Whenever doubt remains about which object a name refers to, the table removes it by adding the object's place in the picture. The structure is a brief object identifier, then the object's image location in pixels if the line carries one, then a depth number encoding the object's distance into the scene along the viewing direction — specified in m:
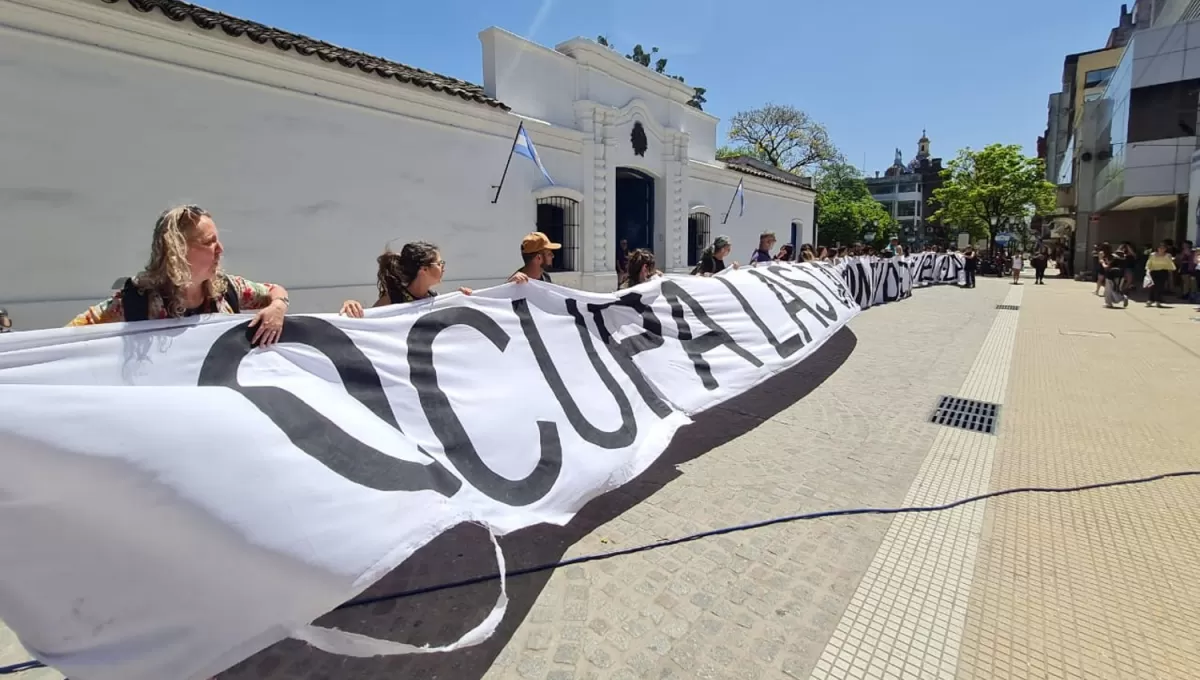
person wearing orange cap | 4.84
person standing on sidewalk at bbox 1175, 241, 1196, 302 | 16.28
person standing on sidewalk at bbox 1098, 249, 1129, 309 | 15.22
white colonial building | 5.18
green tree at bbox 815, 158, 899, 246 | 46.31
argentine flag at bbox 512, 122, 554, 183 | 9.41
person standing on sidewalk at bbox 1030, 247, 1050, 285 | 26.14
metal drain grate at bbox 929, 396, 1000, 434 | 5.21
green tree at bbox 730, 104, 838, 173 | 45.03
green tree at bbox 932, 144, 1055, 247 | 36.16
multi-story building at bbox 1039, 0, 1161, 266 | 30.27
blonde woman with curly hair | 2.38
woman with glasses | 3.69
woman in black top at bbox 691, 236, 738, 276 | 7.12
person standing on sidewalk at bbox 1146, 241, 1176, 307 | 15.13
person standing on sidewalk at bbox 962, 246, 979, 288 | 21.69
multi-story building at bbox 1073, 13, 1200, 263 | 19.31
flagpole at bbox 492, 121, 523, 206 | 9.41
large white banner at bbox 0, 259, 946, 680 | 1.71
